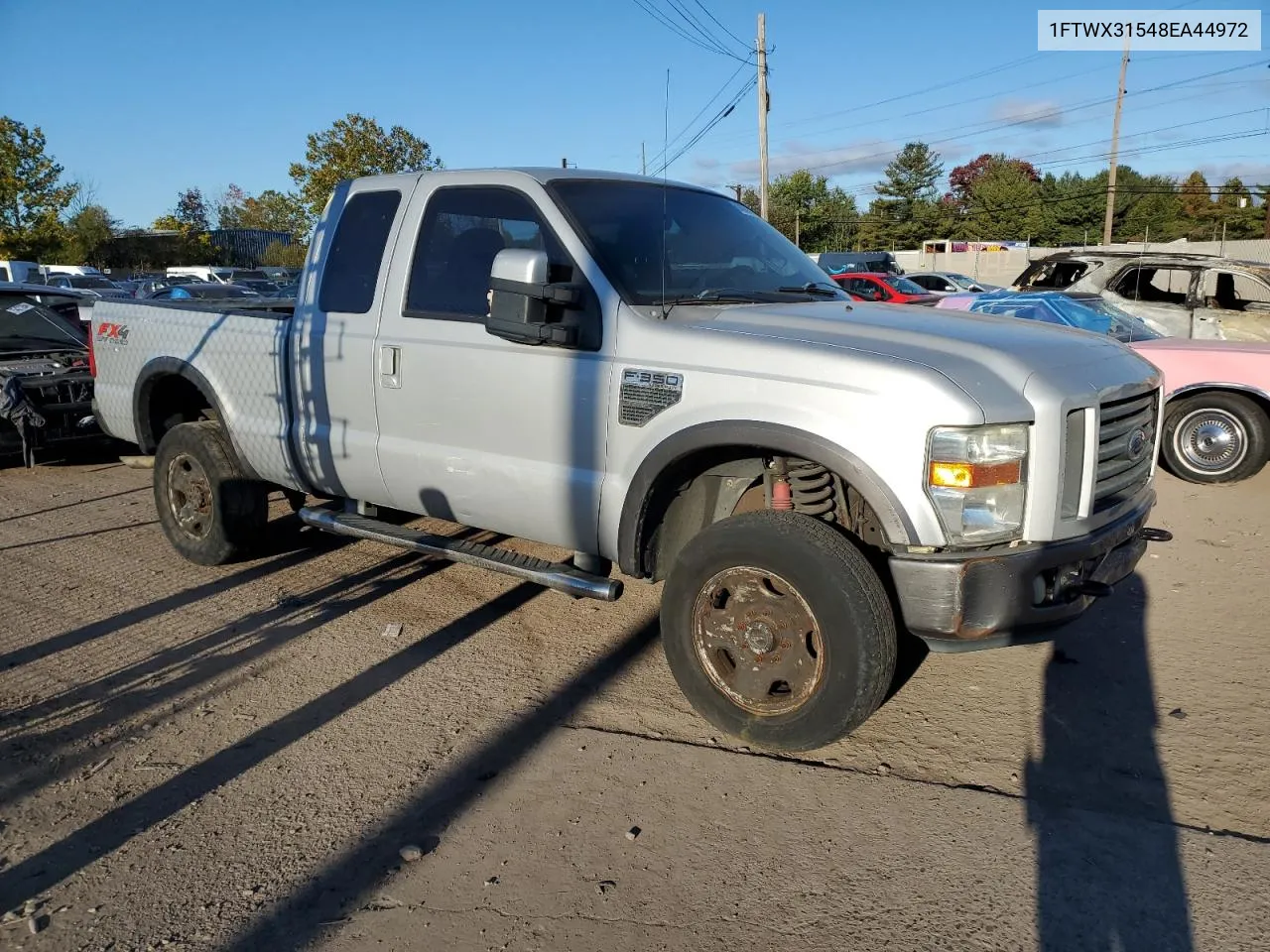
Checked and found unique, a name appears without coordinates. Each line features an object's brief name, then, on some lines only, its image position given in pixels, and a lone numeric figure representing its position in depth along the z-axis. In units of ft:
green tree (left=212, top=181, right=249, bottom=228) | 280.31
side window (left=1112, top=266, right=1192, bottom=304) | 33.01
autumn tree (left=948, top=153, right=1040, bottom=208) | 272.72
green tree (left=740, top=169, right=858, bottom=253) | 232.73
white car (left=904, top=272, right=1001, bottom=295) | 92.32
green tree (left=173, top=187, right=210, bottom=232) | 261.24
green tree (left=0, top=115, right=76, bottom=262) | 129.80
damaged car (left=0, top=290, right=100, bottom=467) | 25.45
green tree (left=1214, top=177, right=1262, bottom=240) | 197.98
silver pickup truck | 10.43
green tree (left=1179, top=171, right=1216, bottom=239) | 213.79
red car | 74.49
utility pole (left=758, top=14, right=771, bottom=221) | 81.00
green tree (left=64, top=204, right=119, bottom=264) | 179.22
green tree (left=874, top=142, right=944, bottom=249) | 241.55
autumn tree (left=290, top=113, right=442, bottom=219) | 122.11
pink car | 26.21
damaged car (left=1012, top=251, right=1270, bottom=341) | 30.42
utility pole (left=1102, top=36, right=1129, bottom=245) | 116.47
